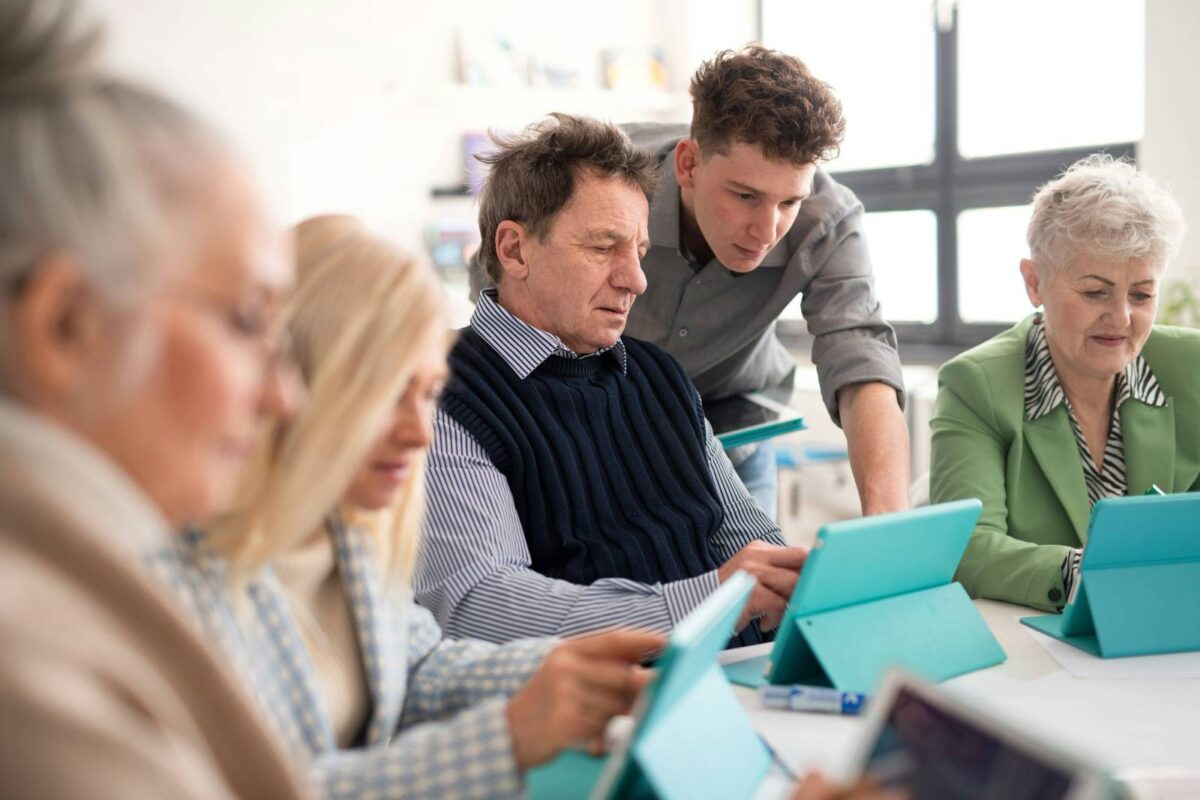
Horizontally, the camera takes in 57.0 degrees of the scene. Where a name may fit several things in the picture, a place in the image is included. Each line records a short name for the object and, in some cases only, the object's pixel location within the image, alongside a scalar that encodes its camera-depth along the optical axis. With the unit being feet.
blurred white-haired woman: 2.05
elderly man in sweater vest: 5.34
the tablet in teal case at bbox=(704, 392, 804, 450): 7.31
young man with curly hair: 7.10
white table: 3.99
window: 15.55
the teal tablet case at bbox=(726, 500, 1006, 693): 4.36
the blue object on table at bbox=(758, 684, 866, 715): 4.28
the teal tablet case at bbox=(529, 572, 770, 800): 3.04
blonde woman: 3.26
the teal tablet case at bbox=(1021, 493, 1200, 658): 5.06
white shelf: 16.05
